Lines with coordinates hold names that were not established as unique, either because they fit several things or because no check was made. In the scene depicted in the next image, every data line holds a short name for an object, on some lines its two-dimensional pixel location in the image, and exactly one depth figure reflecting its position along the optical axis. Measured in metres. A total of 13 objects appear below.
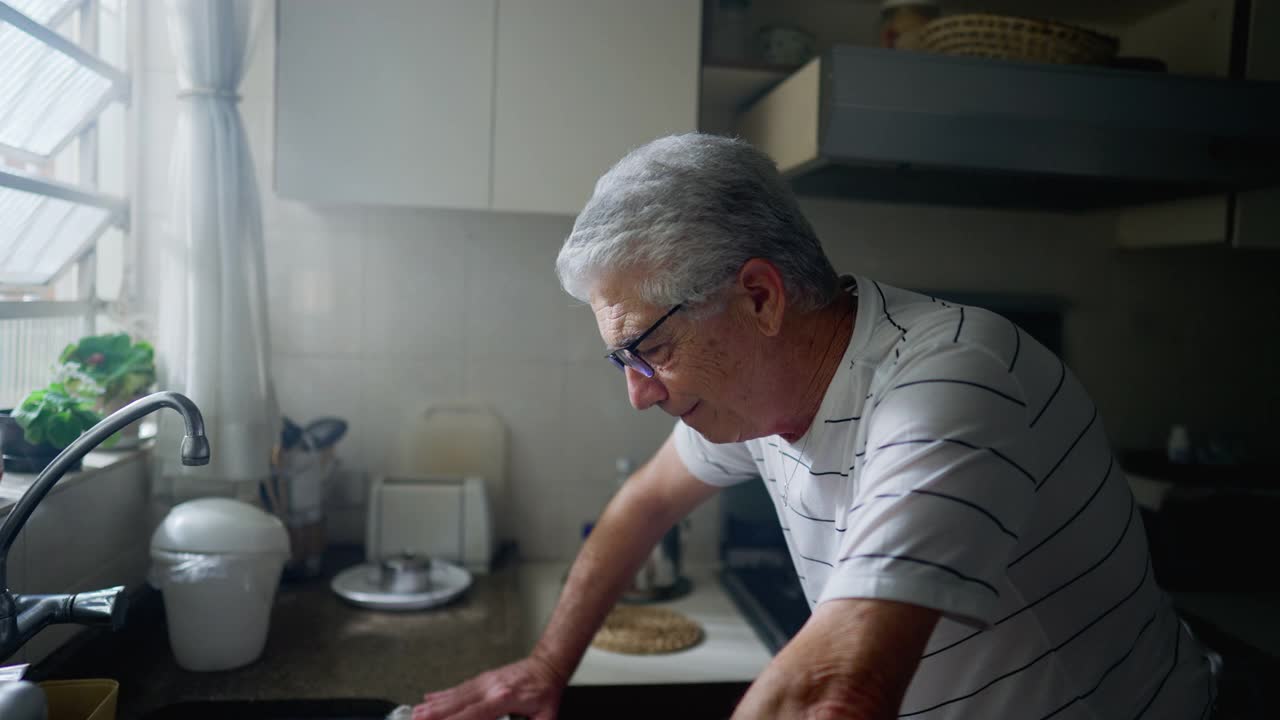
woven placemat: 1.74
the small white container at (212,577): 1.40
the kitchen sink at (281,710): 1.32
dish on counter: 1.75
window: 1.50
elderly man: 0.76
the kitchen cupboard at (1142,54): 1.90
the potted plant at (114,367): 1.59
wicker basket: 1.72
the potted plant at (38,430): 1.37
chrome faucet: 0.98
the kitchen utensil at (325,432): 1.91
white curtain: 1.61
